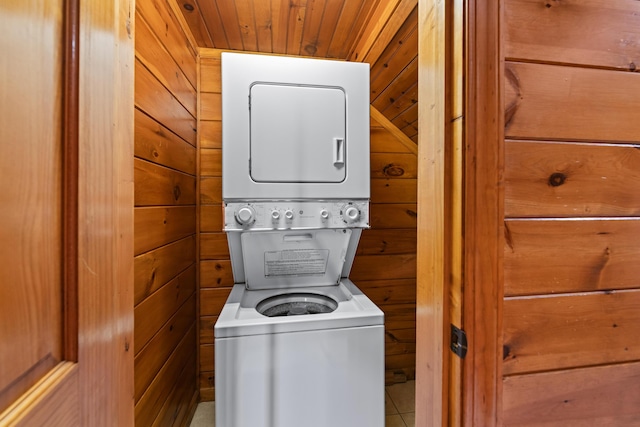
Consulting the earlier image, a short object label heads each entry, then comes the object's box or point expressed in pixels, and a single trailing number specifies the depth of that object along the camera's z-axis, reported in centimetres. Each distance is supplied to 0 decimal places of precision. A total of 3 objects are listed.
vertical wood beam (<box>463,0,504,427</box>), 60
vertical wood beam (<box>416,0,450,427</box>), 65
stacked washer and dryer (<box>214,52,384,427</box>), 121
